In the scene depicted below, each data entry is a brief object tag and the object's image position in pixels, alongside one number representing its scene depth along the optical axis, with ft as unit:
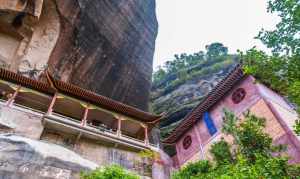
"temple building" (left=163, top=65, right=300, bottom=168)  39.58
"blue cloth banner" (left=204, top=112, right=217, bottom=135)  52.44
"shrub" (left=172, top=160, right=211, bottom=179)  36.47
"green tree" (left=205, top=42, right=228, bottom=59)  144.10
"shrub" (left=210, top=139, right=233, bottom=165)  35.12
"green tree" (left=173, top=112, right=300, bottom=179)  22.52
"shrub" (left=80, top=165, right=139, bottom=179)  30.48
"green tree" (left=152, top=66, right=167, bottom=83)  141.38
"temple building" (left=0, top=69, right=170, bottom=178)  43.57
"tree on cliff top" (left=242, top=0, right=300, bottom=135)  28.40
